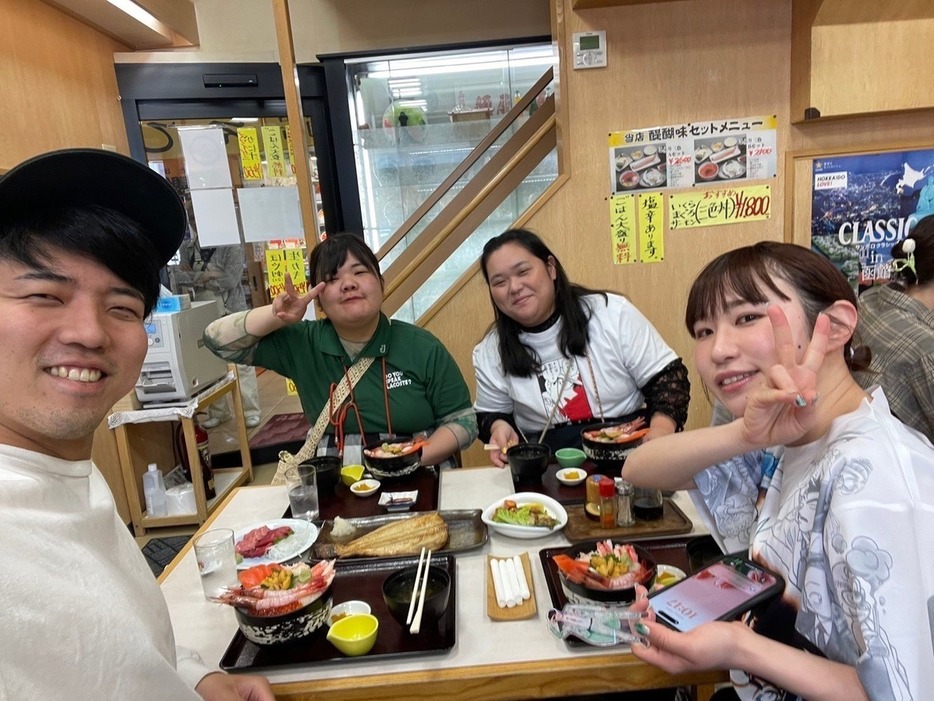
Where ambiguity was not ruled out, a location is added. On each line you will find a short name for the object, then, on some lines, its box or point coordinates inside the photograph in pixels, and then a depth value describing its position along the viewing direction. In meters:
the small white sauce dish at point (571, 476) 1.61
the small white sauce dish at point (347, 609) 1.11
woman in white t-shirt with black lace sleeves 2.11
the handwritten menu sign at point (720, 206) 2.93
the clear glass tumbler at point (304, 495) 1.55
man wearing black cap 0.72
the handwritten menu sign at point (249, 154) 3.98
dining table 0.97
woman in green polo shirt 2.07
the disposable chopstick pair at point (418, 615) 1.04
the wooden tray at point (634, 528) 1.32
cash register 3.24
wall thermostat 2.82
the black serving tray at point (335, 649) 1.02
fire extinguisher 3.56
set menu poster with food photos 2.89
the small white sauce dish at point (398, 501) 1.58
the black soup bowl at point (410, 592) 1.08
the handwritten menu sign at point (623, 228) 2.97
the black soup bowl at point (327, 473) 1.70
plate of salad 1.35
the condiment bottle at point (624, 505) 1.36
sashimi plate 1.32
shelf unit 3.33
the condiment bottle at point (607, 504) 1.37
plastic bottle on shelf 3.41
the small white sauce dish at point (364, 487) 1.66
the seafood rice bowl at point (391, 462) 1.72
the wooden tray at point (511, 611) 1.09
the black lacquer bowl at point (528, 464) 1.63
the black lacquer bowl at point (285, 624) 1.01
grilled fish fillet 1.33
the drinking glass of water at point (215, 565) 1.27
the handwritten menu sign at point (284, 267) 4.12
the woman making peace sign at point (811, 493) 0.79
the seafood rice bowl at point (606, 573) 1.03
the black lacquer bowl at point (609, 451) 1.64
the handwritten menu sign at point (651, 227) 2.96
